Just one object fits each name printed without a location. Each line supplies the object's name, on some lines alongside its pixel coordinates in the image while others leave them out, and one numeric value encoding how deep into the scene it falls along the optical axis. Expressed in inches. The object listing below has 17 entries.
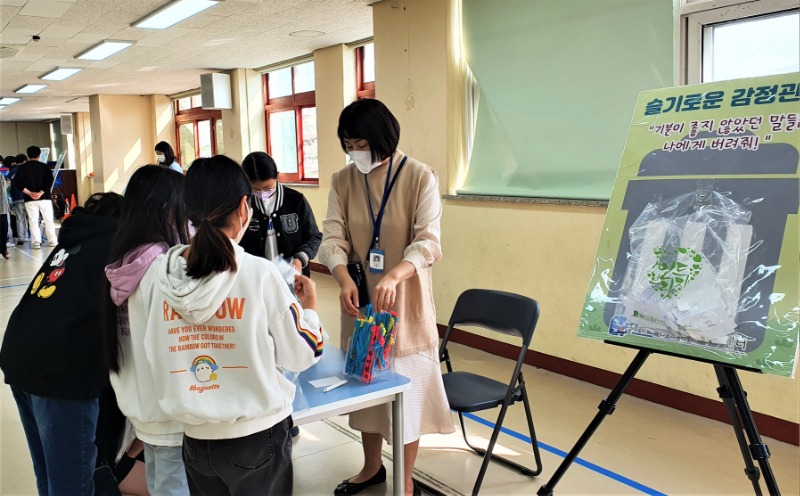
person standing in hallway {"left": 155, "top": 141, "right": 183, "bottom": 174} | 287.4
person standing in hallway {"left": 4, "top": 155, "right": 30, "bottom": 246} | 400.5
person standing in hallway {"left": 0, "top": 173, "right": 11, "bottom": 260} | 354.2
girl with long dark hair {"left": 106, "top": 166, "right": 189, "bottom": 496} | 63.2
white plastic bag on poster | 69.9
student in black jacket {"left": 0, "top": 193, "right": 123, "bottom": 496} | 72.4
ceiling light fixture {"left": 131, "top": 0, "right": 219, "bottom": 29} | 205.3
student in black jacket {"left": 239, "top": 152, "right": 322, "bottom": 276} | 122.7
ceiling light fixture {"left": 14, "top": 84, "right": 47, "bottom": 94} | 410.9
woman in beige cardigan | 86.9
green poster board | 67.3
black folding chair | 96.8
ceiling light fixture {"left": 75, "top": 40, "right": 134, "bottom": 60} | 269.6
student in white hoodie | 56.2
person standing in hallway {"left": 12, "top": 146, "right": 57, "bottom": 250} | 386.3
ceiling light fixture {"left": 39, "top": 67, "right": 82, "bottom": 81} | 342.1
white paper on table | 76.7
